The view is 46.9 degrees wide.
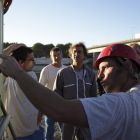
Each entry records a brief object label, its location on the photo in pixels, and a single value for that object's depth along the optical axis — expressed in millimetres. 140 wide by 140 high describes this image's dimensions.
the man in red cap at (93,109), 696
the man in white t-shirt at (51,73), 2615
